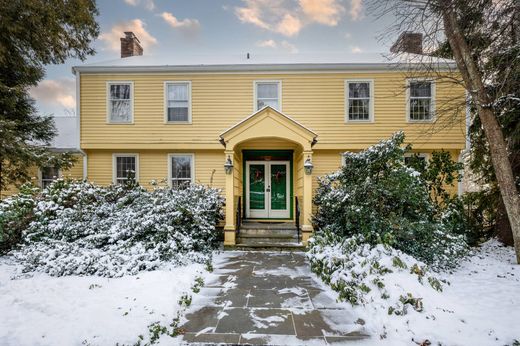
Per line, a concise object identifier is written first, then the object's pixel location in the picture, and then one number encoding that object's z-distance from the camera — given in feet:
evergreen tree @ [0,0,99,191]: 26.94
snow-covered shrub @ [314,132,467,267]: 20.31
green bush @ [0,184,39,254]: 23.90
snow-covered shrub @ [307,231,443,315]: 13.67
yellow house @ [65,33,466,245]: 35.22
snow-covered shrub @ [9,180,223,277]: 20.03
